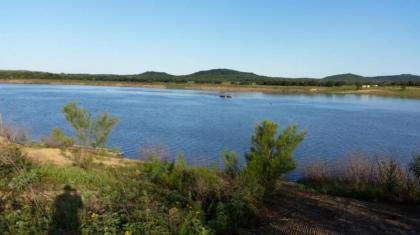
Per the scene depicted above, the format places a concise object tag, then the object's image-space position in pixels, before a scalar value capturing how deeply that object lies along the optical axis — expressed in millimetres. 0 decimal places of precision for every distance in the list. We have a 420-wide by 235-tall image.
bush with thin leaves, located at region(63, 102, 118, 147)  18055
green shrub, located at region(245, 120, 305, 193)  11242
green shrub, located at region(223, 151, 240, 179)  12907
